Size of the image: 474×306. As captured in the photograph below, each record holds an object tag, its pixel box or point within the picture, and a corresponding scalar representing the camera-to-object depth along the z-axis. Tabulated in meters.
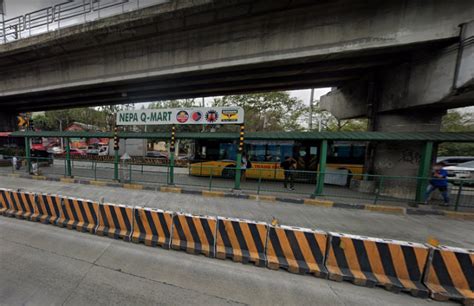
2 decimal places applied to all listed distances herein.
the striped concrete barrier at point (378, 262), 2.96
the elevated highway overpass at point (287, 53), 6.10
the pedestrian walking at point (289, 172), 8.95
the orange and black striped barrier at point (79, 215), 4.51
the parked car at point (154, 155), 22.58
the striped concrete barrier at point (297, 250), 3.30
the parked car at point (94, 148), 24.42
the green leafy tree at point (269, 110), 23.75
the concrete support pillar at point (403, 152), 7.89
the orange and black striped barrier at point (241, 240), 3.57
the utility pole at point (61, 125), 33.66
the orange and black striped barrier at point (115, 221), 4.24
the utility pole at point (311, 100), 19.64
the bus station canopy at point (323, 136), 6.80
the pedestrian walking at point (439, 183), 6.90
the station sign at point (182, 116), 8.95
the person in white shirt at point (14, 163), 11.66
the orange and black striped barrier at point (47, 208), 4.82
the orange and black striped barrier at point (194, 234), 3.78
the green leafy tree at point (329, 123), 24.19
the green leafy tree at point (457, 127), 19.00
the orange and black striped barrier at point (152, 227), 3.99
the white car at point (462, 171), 11.69
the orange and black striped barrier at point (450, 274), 2.82
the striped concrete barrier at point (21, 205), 5.11
